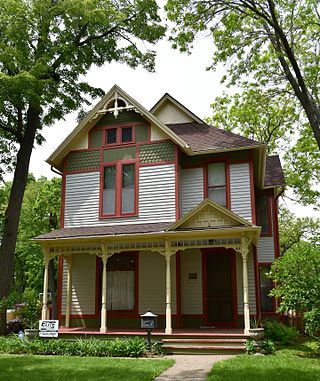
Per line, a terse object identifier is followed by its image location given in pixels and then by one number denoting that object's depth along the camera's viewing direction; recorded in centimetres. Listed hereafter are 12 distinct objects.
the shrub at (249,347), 1216
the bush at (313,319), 1202
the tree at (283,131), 2678
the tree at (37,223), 2905
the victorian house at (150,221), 1509
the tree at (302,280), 1224
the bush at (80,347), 1266
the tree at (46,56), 1794
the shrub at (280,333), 1390
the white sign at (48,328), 1406
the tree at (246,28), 1638
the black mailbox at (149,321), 1280
